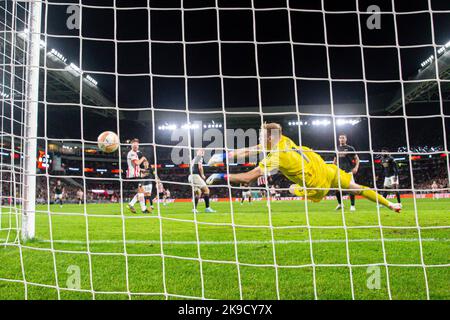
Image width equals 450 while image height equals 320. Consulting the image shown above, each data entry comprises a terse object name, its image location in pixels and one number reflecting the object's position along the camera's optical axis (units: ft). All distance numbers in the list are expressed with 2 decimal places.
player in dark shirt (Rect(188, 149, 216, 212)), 29.82
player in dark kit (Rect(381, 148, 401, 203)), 35.34
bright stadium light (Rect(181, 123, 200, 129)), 104.09
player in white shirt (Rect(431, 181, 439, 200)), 66.50
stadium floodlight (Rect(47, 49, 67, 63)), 69.52
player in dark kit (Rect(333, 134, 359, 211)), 24.89
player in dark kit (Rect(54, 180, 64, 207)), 66.54
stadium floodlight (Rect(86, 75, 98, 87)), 83.21
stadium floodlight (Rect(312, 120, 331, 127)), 108.25
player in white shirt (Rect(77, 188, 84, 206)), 83.42
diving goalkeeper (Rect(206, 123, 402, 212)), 15.79
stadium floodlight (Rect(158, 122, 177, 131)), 119.14
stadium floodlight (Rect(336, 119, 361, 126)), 96.98
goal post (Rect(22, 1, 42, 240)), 15.25
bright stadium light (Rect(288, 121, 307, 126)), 108.86
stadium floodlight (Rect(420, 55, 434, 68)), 74.14
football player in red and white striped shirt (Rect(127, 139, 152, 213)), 30.18
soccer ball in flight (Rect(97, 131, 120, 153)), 20.72
